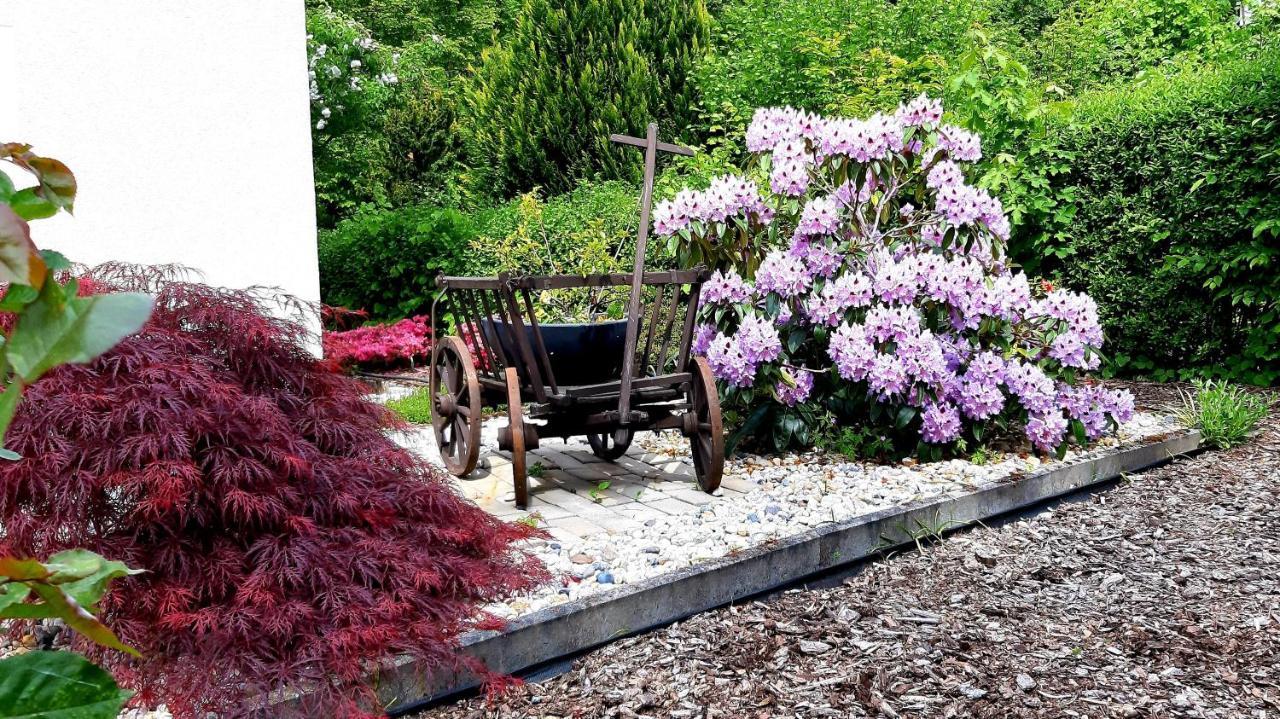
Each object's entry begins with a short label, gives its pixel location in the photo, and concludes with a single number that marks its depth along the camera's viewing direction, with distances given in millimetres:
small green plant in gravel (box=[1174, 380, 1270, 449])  4906
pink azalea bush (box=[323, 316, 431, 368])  7461
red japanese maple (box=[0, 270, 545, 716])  2125
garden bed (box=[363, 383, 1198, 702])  2650
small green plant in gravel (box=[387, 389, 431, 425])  5703
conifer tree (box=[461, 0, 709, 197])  9289
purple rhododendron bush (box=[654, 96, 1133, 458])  4207
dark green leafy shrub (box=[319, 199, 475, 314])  8383
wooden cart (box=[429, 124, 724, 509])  3605
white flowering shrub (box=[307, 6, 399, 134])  11914
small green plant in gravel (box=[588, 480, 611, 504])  3863
